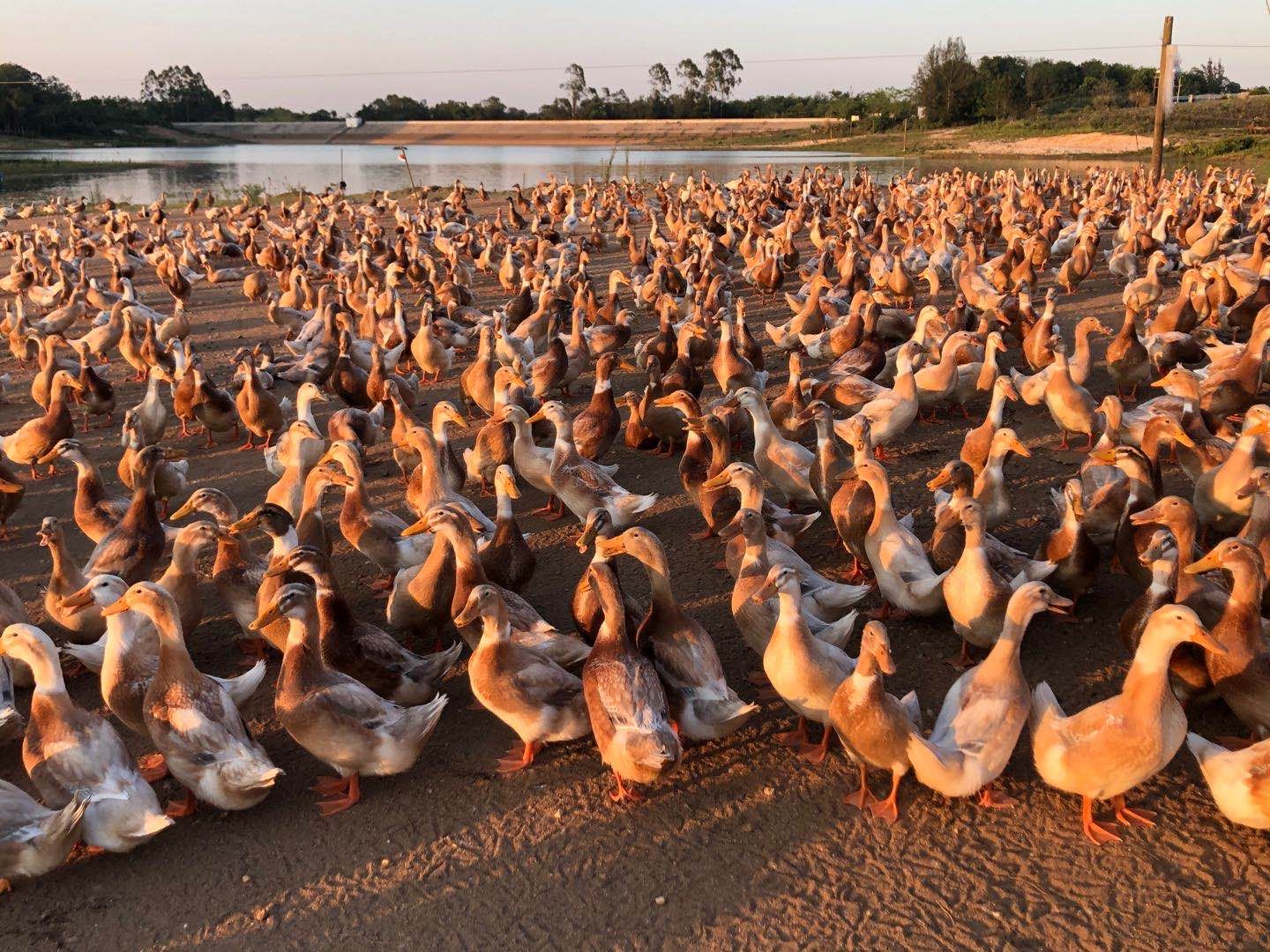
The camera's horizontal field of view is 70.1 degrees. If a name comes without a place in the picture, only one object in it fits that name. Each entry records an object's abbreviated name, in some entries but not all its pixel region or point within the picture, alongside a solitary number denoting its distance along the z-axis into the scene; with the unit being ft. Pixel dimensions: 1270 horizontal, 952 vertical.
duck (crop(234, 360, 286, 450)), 33.63
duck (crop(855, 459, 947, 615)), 20.38
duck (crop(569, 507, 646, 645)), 19.08
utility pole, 86.07
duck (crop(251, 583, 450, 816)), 15.81
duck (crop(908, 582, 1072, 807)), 14.92
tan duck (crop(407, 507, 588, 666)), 18.76
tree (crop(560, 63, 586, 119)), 331.77
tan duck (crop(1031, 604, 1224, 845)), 14.16
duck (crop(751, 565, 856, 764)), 16.53
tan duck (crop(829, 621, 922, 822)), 14.80
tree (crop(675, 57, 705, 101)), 320.50
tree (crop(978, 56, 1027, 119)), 217.56
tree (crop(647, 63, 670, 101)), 326.24
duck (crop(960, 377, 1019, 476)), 26.37
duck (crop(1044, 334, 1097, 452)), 29.84
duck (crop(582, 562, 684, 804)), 15.39
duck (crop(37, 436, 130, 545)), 24.98
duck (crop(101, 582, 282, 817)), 15.40
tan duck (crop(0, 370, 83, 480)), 31.32
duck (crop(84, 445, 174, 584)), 21.89
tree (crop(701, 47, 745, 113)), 320.29
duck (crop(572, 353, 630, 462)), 30.35
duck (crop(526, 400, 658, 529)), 25.50
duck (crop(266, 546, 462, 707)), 17.83
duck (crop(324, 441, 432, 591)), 23.35
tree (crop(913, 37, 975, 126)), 221.25
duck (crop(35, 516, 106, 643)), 20.11
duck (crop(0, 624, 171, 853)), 14.64
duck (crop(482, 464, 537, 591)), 21.84
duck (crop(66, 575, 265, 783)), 17.02
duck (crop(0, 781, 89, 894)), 13.88
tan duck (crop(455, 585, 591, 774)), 16.71
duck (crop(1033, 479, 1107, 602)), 20.18
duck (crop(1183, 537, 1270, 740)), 15.74
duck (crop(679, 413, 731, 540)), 25.34
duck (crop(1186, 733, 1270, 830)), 13.79
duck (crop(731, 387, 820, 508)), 26.58
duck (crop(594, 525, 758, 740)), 16.72
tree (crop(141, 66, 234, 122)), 351.25
